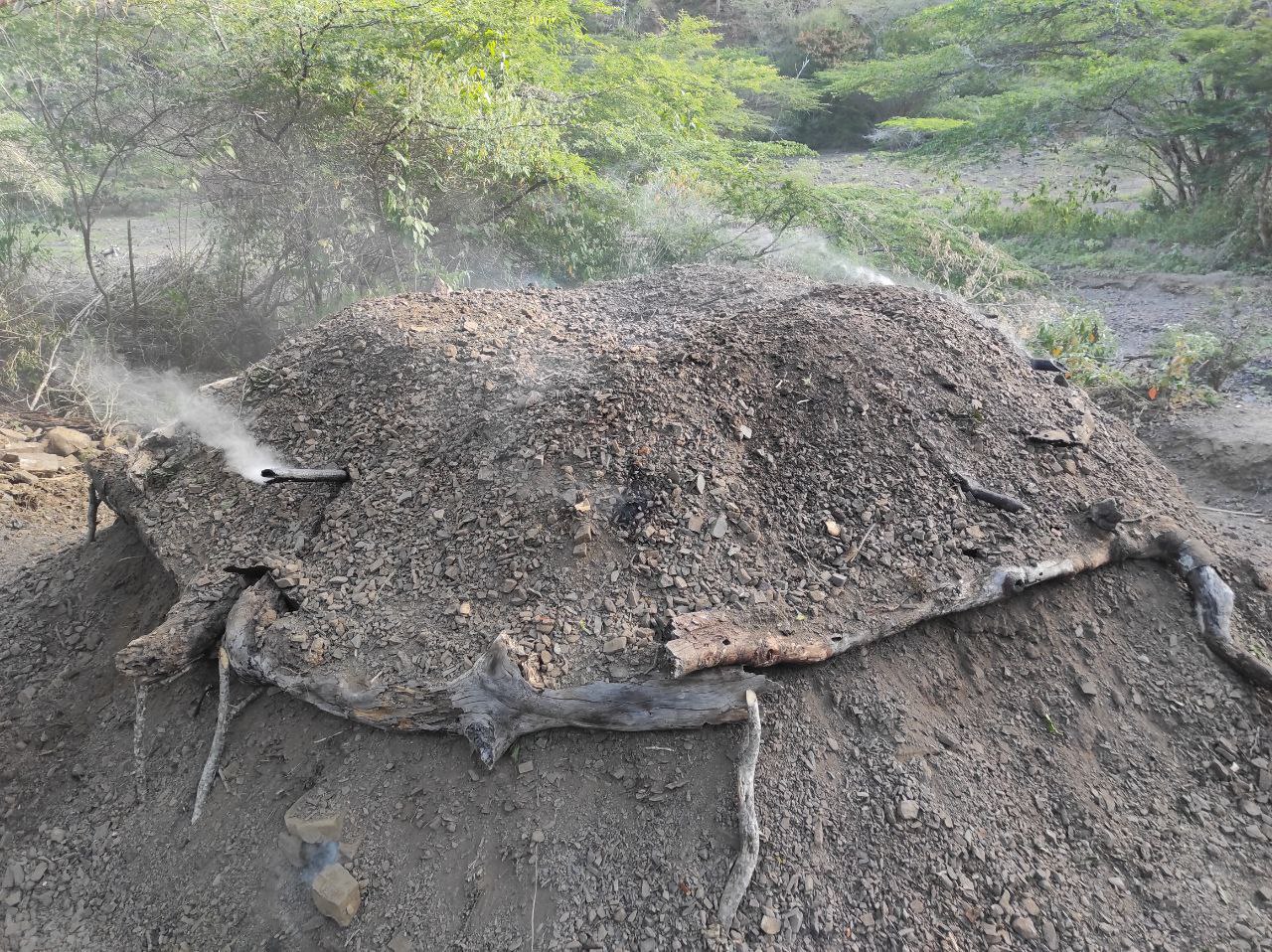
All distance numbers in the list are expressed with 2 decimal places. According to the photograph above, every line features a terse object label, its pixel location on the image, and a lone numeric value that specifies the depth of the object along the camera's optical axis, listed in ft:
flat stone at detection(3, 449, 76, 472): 13.21
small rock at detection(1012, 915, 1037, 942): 6.27
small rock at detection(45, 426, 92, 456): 14.02
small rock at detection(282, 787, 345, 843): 6.69
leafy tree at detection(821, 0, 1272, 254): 28.99
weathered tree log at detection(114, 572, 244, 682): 7.49
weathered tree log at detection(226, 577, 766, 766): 6.63
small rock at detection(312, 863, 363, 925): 6.37
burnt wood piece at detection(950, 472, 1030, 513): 8.70
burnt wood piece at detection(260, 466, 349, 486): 8.80
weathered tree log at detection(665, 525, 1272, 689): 6.67
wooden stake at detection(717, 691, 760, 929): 6.10
